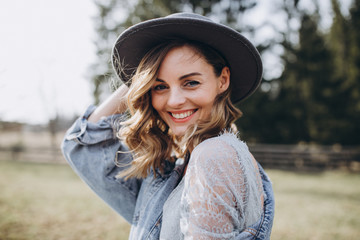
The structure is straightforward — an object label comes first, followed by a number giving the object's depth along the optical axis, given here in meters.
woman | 1.09
